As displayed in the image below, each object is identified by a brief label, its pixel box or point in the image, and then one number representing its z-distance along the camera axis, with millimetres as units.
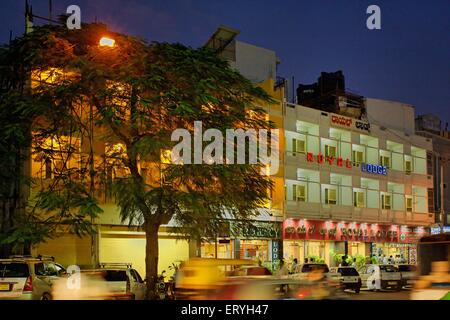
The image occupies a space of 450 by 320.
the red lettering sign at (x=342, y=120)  43719
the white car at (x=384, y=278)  31703
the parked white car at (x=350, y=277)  30594
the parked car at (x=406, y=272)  32597
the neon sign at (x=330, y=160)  41281
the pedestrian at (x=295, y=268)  30566
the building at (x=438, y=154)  53438
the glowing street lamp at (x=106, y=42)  22062
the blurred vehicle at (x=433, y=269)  13820
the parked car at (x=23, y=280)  19094
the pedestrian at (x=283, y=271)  28331
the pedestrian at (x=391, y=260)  43062
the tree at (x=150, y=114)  21438
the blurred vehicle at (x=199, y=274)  14594
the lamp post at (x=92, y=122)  22122
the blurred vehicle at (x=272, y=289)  11898
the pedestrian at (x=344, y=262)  39562
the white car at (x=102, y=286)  17906
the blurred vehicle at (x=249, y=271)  16406
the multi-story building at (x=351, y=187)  40844
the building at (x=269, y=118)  37156
